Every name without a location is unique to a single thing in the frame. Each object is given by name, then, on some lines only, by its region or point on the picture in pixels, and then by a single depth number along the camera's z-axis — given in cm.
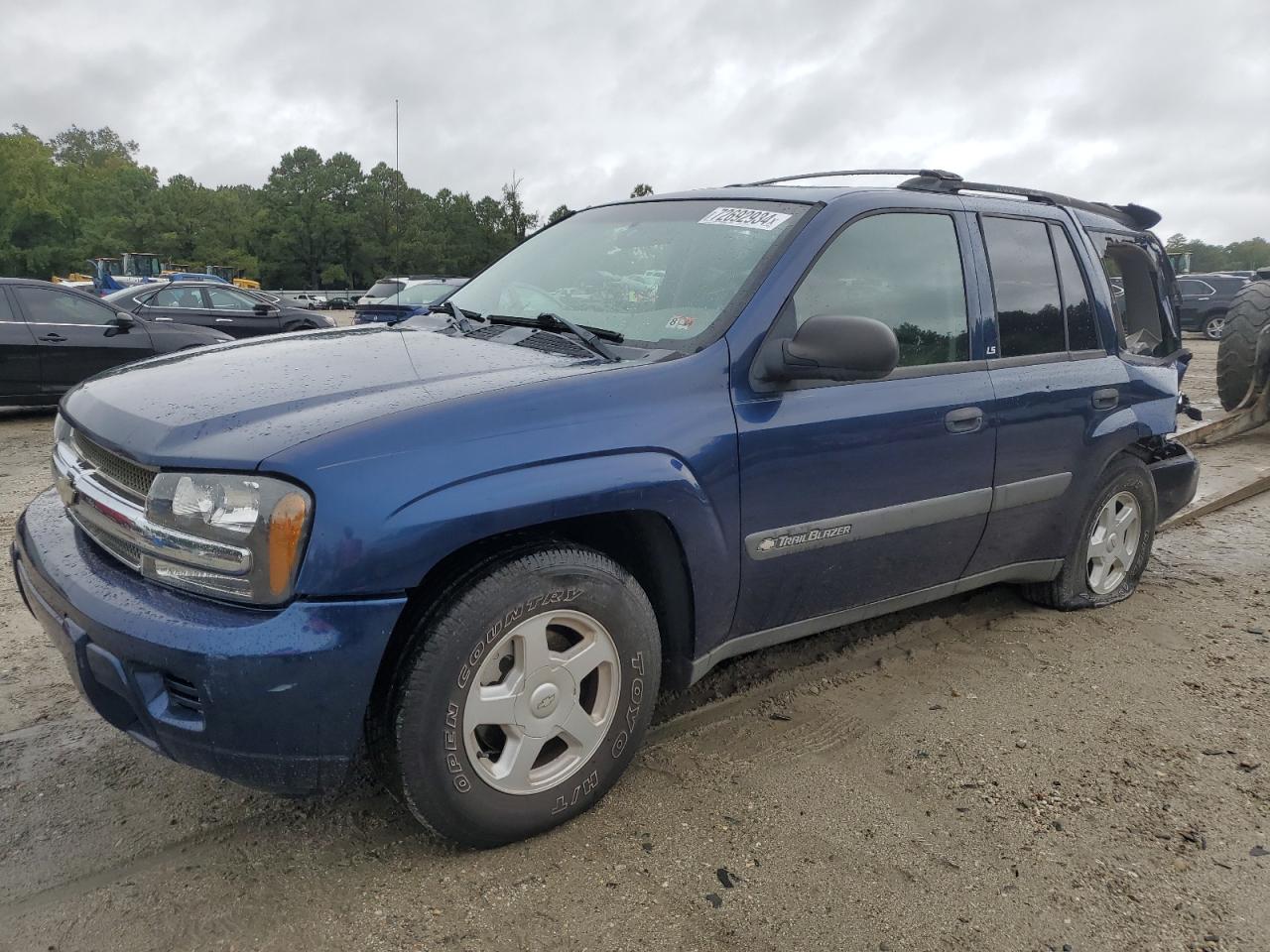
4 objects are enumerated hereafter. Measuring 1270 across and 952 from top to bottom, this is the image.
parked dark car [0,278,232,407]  851
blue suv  199
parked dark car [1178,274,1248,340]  2155
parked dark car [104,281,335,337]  1327
